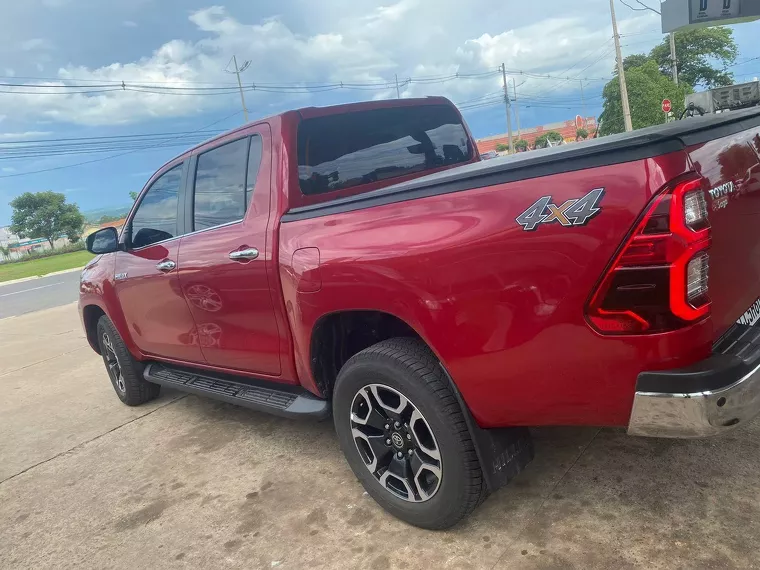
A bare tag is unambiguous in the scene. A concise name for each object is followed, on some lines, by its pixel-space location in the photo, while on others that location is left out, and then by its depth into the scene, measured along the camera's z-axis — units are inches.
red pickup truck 70.1
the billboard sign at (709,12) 815.7
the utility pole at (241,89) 2042.6
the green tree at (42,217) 2431.1
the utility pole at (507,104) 2345.0
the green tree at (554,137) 2802.2
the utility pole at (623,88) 1338.6
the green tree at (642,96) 1584.6
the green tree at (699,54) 2309.3
